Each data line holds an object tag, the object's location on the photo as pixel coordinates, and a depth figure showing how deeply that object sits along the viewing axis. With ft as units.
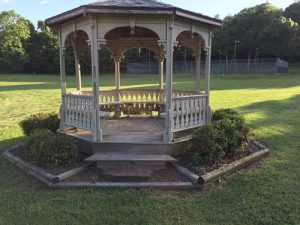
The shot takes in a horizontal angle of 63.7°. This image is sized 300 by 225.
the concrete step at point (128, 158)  17.81
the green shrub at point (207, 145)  17.77
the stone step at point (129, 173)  16.80
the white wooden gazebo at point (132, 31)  18.23
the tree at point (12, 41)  184.11
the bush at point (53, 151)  17.58
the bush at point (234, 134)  18.94
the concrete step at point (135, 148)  19.12
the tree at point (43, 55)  191.23
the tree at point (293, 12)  218.35
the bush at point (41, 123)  23.46
